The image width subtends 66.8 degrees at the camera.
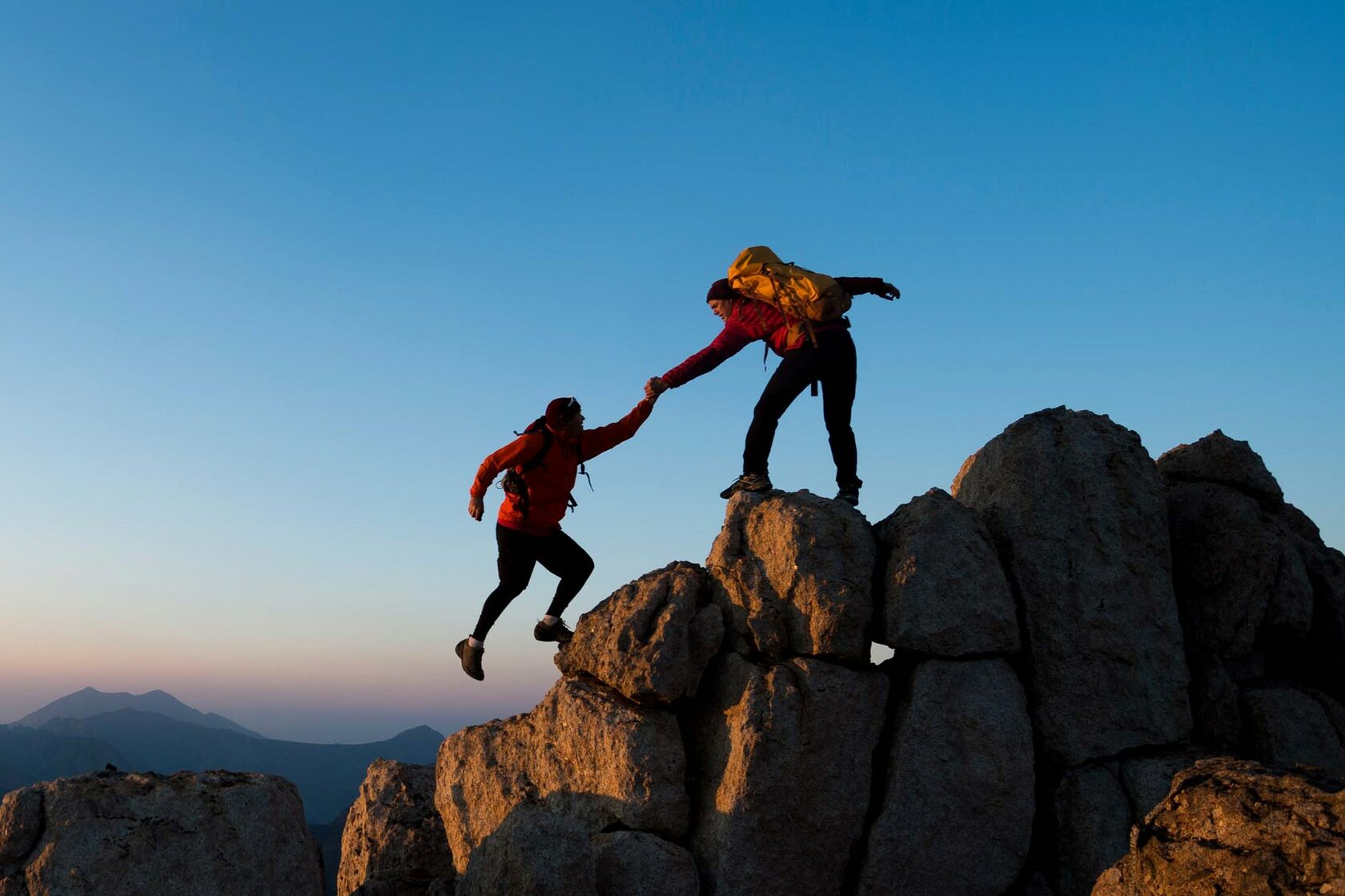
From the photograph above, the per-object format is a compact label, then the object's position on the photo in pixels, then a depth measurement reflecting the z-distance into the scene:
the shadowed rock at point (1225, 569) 15.27
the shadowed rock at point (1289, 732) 14.57
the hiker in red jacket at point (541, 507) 15.71
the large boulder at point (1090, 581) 13.88
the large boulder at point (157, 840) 11.29
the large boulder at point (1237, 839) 7.11
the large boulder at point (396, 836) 16.50
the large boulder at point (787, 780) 12.65
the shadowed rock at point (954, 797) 13.05
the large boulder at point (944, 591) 13.53
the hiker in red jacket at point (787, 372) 15.20
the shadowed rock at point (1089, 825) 13.16
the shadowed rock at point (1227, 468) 16.44
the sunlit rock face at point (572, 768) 13.27
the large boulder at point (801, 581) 13.36
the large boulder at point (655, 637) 13.53
